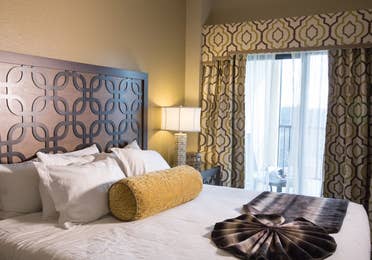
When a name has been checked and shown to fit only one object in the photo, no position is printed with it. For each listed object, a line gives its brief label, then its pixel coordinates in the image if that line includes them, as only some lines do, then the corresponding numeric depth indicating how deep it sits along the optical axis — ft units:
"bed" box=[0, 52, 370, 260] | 5.49
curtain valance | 11.21
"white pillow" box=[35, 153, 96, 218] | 6.75
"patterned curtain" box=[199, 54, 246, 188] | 13.23
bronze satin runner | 6.84
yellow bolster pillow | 6.75
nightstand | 12.32
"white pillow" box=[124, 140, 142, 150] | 10.32
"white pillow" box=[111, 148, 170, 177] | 8.40
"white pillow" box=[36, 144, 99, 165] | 7.41
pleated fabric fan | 5.16
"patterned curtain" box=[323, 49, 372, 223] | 11.17
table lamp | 12.30
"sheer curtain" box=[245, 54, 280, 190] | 12.84
